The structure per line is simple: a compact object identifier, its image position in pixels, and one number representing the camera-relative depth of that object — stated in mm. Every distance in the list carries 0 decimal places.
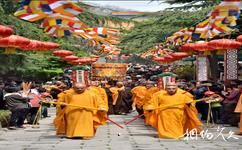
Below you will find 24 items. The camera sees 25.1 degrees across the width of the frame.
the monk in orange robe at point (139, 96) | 20078
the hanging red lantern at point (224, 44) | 17109
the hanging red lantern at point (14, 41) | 15445
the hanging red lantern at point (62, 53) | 26062
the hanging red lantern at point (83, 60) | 27120
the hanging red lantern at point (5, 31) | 12070
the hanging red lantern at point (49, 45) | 19277
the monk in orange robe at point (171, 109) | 12953
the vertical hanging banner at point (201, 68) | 21406
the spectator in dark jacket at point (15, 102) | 14758
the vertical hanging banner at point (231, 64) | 19688
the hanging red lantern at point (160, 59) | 28725
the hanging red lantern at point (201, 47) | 18750
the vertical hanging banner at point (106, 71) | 24719
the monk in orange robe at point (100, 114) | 13255
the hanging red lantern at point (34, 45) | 17250
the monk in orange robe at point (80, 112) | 12875
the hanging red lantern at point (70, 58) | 26469
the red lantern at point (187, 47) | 19984
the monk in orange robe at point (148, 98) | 13383
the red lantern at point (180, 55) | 25953
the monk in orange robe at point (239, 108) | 13438
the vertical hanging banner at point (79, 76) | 14971
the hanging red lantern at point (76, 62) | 26752
